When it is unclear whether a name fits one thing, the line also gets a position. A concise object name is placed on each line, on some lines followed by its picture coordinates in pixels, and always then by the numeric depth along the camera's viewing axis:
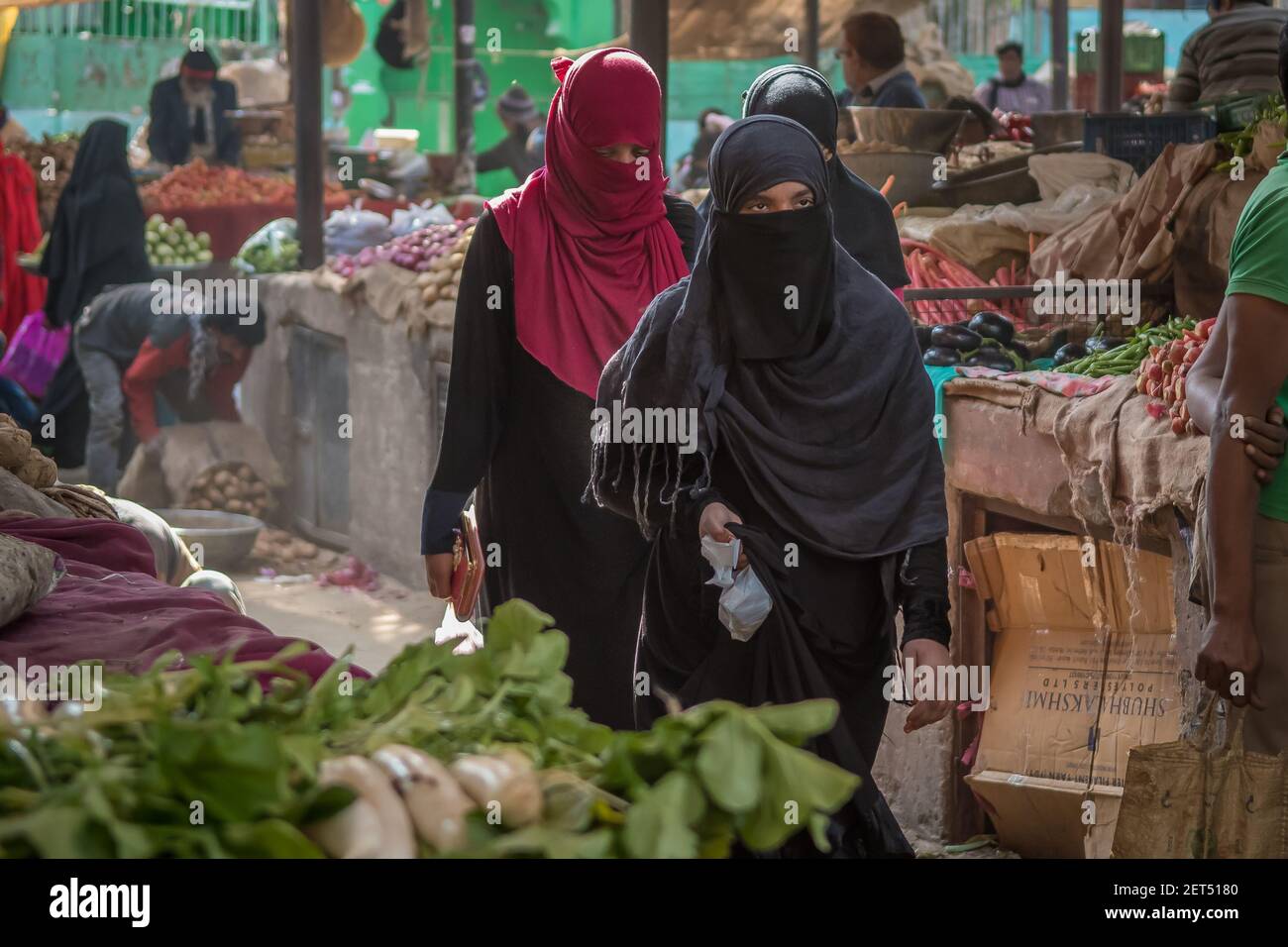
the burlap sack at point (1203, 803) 2.85
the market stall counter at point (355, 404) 7.32
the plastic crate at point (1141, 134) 6.21
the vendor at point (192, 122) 12.23
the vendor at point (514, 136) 12.48
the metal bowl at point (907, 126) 6.73
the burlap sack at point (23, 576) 2.82
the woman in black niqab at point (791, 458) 2.67
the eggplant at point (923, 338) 5.08
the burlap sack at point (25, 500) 3.62
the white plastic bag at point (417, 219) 8.54
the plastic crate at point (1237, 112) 5.54
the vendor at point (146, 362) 8.38
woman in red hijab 3.25
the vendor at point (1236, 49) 6.89
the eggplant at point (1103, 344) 4.85
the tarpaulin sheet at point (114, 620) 2.69
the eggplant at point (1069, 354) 4.96
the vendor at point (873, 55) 7.91
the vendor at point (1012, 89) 13.62
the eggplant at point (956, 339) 4.98
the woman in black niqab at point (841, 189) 3.72
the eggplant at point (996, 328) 5.06
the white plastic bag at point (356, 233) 8.73
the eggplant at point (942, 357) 4.91
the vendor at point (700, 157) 11.63
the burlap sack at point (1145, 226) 5.20
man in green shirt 2.72
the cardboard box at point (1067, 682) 4.04
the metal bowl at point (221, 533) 7.61
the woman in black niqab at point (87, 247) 9.10
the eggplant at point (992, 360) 4.87
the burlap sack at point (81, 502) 3.81
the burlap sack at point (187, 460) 8.30
